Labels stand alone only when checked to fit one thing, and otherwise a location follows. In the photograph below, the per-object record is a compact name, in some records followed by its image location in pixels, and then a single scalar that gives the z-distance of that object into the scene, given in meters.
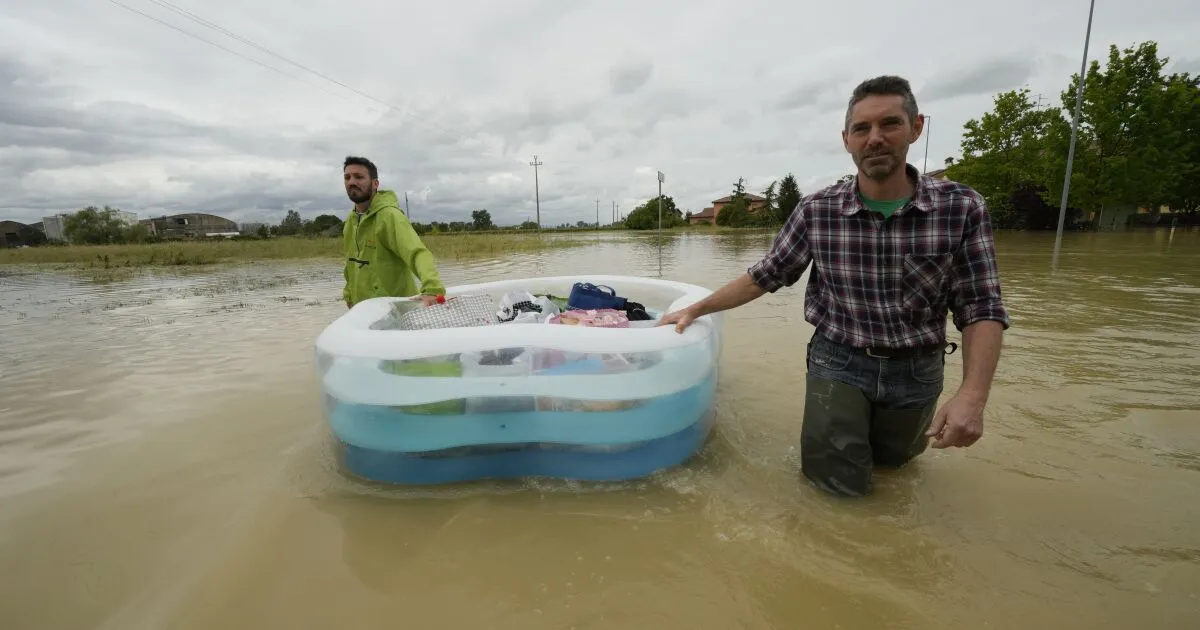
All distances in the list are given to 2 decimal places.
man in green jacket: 3.45
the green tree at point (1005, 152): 27.59
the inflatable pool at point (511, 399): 2.30
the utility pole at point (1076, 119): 18.20
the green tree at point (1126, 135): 22.77
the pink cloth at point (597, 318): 3.11
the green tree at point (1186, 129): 22.53
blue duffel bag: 3.65
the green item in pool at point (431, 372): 2.31
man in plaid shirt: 1.94
